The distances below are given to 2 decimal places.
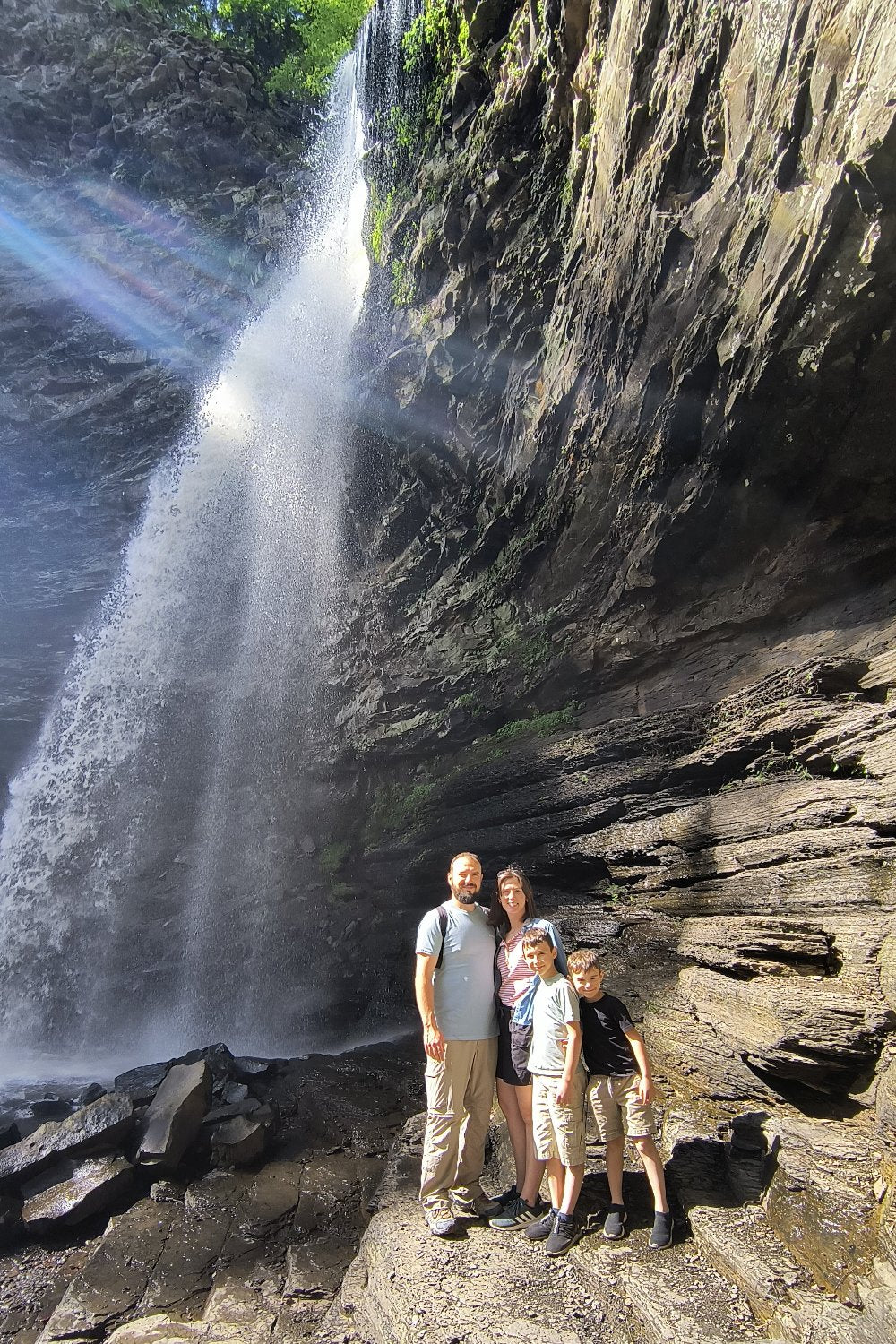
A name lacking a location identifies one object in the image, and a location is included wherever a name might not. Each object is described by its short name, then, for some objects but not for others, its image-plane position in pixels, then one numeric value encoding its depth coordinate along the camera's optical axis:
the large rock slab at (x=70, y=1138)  7.31
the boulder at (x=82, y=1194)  6.73
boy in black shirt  4.41
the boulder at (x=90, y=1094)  9.22
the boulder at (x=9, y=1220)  6.71
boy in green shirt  4.31
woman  4.69
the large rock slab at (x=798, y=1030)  4.79
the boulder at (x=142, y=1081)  8.58
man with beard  4.66
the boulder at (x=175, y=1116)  7.27
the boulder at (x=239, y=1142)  7.36
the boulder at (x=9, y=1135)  8.18
